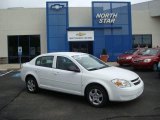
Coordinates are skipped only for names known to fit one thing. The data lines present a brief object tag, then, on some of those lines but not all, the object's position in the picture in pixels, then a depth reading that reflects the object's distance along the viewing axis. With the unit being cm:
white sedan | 452
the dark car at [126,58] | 1236
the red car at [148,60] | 942
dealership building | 1630
